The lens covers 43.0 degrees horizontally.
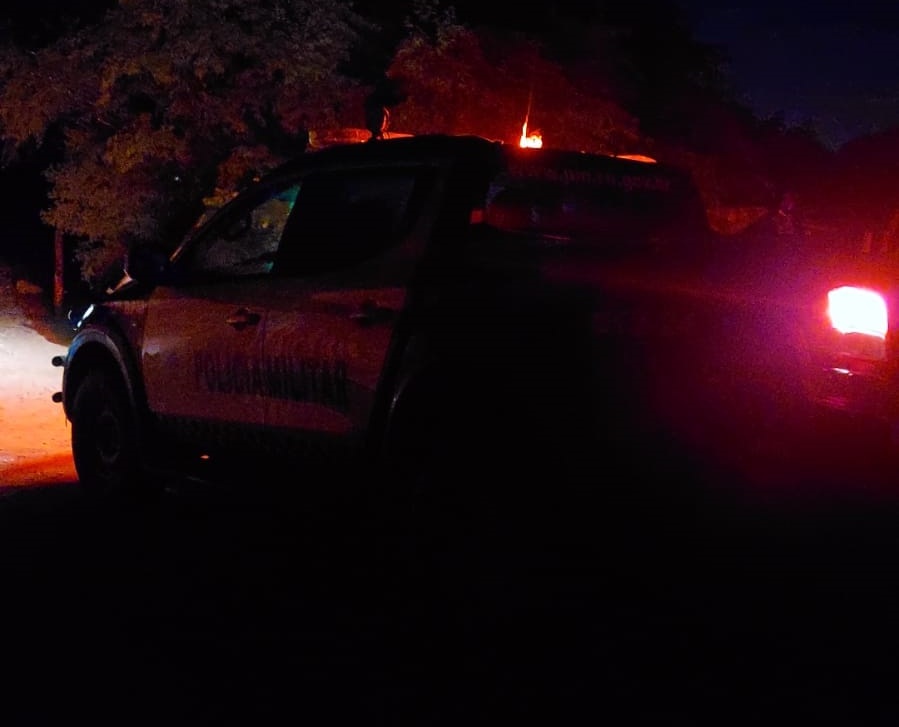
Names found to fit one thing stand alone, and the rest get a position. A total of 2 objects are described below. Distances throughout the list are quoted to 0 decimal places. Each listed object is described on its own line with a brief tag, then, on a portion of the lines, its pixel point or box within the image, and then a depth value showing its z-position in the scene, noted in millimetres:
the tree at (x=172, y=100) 13344
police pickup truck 4059
